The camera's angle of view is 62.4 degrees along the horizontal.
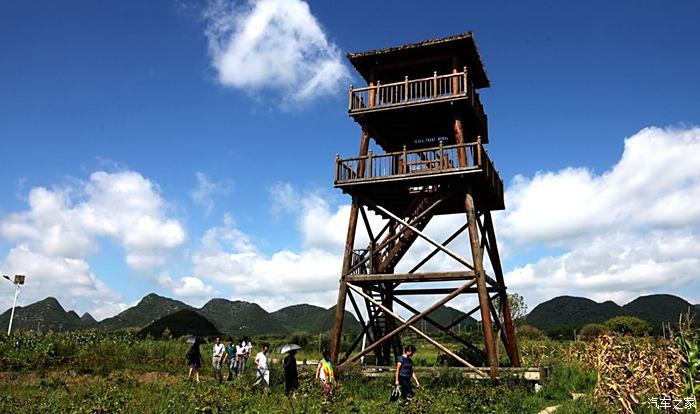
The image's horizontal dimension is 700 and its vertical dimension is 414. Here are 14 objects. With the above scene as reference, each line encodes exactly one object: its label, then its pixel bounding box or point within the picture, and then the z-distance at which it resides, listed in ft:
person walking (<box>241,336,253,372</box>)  72.08
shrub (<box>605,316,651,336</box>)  151.23
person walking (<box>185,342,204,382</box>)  65.31
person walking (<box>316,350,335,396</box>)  44.54
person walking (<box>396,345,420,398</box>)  42.34
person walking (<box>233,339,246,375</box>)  70.08
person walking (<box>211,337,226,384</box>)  68.69
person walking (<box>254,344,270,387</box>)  53.88
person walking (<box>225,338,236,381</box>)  69.85
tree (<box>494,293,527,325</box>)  162.20
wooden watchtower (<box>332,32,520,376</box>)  57.98
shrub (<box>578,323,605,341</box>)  145.59
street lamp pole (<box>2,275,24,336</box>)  107.76
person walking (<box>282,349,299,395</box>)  48.83
